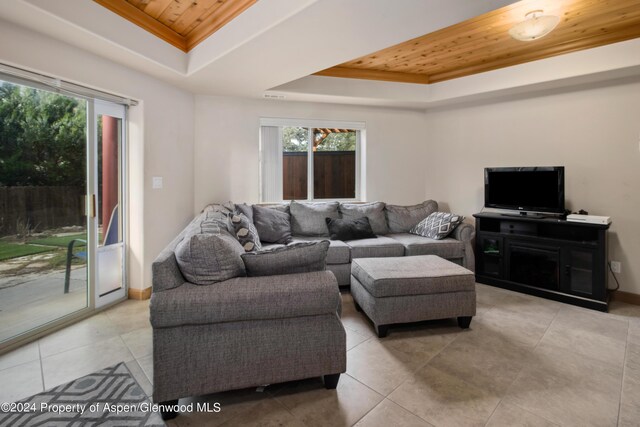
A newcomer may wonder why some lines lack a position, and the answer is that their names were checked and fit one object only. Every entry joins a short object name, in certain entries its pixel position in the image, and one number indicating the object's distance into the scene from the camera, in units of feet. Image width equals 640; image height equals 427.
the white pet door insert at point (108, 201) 9.43
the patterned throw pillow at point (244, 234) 8.34
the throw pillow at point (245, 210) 11.85
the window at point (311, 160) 14.37
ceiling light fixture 7.51
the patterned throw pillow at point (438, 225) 12.26
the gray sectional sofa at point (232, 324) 5.09
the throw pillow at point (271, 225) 11.95
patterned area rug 5.16
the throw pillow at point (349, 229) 12.39
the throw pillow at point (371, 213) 13.51
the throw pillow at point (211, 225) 6.56
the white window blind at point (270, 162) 14.24
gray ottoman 7.86
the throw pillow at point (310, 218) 12.96
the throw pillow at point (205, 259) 5.41
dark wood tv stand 9.82
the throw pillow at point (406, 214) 13.93
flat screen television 10.93
